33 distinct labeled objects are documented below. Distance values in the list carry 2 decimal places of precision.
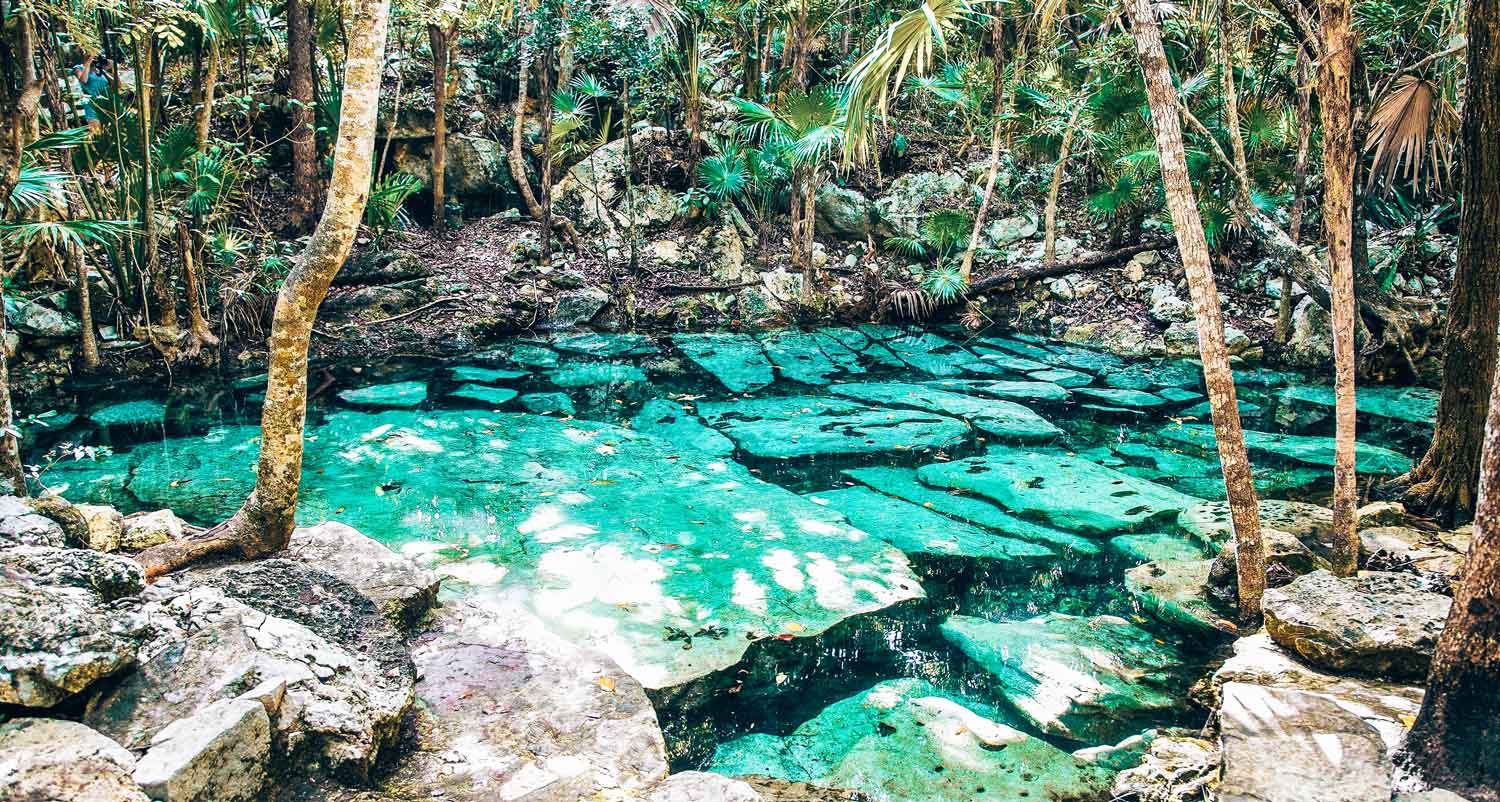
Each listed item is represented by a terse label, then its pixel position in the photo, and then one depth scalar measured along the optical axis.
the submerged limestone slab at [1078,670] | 3.17
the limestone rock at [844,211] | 13.06
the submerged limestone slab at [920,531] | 4.59
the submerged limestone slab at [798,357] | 9.07
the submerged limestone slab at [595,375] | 8.76
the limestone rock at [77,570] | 2.34
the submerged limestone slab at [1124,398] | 7.88
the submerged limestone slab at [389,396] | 7.52
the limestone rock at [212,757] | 1.90
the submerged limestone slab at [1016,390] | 8.07
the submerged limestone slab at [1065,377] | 8.65
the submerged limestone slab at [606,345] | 10.05
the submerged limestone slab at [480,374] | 8.55
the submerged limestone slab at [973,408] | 6.85
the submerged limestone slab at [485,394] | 7.75
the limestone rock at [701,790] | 2.23
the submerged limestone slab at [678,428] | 6.54
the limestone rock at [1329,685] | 2.45
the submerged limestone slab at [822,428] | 6.49
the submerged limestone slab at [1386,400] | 7.29
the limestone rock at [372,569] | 3.29
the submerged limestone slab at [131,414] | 6.89
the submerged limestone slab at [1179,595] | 3.79
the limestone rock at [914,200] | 12.89
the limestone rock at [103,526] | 3.30
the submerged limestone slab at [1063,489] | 5.04
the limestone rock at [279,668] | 2.22
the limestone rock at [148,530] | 3.48
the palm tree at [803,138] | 9.98
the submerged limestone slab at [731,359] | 8.80
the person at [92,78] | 8.77
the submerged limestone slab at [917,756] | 2.71
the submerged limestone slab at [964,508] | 4.72
